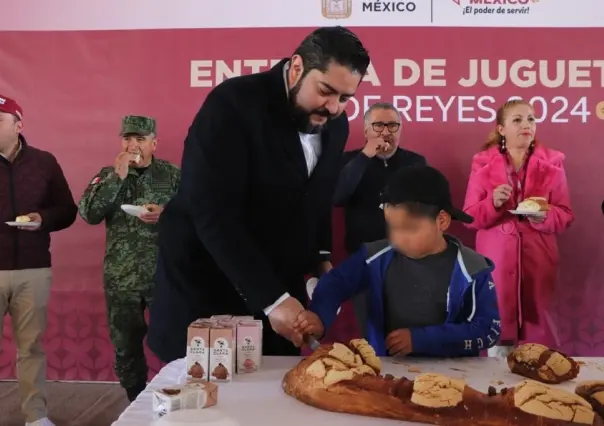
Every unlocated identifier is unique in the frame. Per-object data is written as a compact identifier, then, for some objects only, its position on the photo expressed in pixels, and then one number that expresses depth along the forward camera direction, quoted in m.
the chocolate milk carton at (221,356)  1.38
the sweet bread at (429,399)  1.09
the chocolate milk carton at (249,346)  1.45
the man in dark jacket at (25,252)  2.92
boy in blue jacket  1.63
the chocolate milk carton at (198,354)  1.39
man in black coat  1.59
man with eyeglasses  3.02
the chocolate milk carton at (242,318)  1.52
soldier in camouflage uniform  3.09
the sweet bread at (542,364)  1.38
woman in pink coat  3.03
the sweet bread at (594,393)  1.14
